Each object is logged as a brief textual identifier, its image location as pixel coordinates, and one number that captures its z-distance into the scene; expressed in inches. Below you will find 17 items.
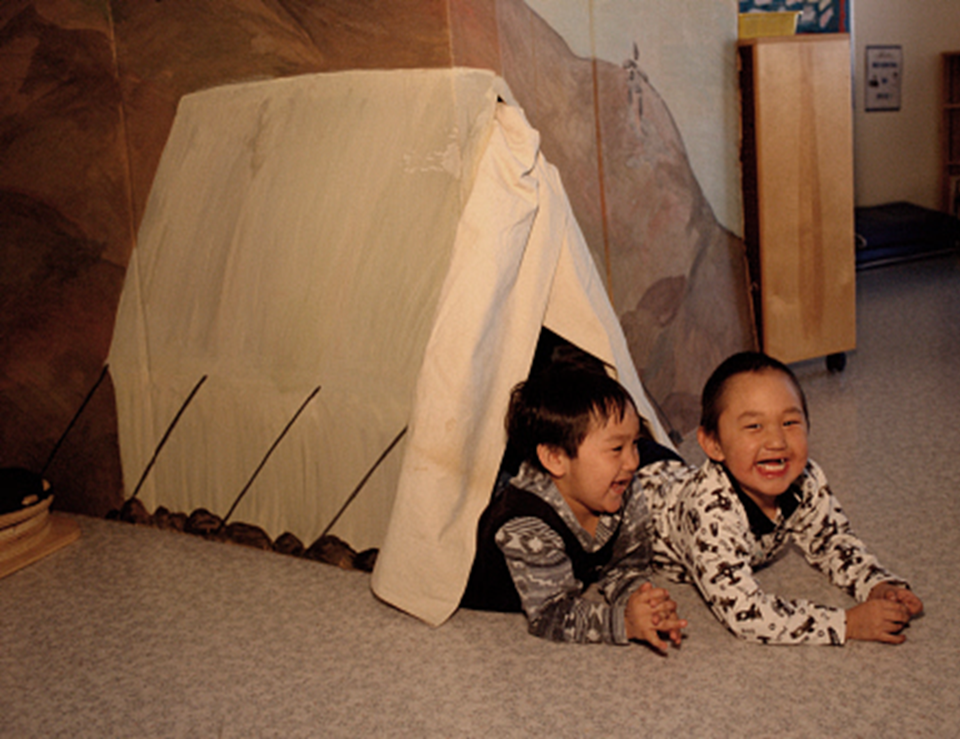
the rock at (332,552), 75.5
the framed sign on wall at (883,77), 232.4
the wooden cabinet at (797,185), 104.6
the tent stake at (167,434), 82.4
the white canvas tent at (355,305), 65.0
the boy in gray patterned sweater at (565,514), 60.9
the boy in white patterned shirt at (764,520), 56.6
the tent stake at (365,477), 71.2
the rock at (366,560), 74.0
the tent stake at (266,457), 75.5
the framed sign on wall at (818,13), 135.2
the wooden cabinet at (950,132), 241.0
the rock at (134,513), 88.0
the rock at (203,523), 83.3
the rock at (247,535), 80.4
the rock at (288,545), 78.3
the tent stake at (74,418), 87.8
